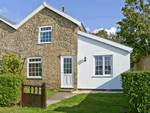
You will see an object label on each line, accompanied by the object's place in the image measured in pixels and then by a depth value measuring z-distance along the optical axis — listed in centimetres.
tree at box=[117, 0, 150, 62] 1761
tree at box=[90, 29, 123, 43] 3169
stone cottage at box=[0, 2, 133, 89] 1268
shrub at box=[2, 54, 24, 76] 1334
